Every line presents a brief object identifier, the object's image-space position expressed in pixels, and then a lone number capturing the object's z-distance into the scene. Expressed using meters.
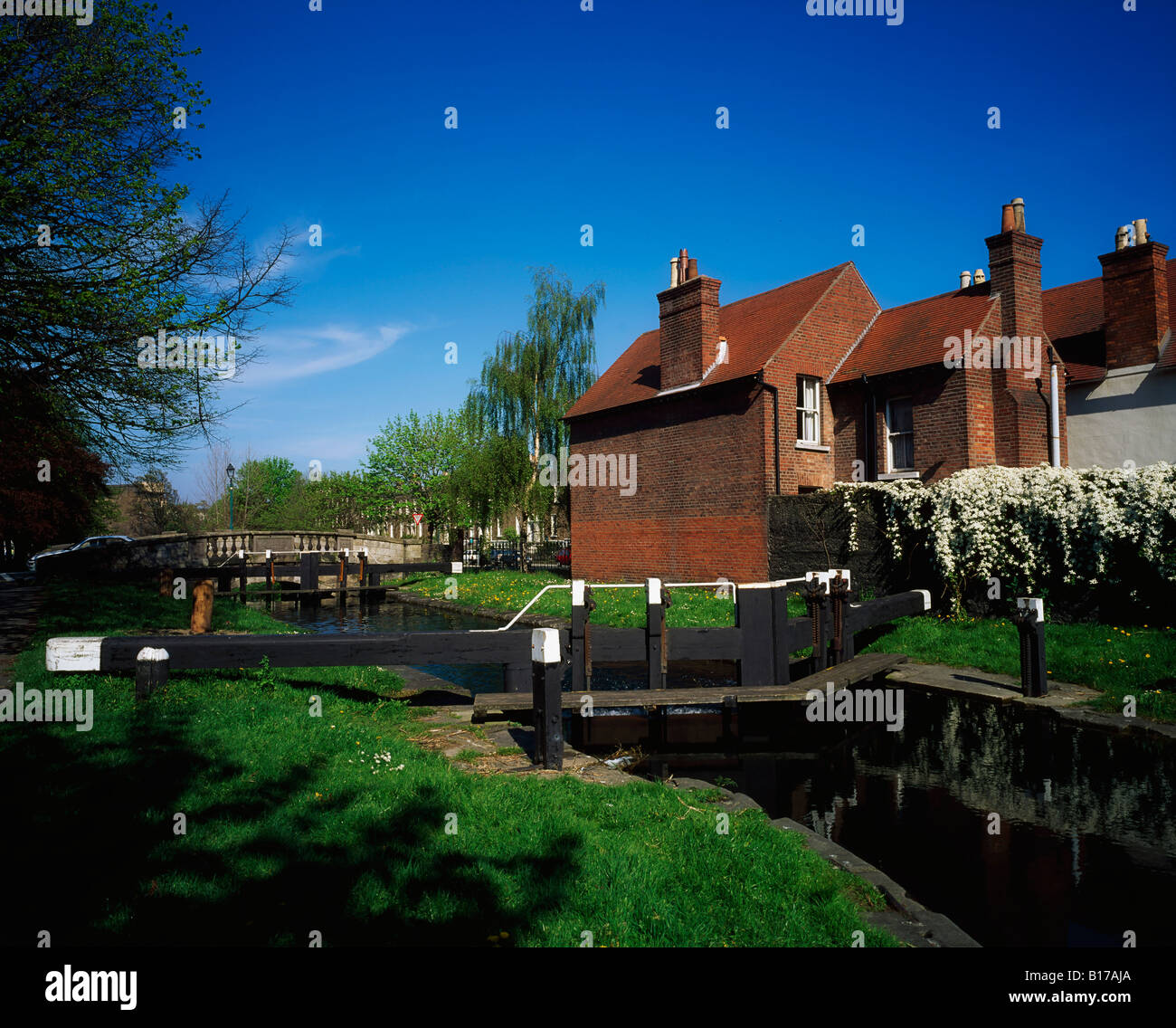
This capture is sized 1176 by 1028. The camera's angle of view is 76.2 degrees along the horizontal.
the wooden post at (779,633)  9.71
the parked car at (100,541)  28.65
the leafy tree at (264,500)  61.09
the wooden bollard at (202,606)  12.29
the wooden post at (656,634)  9.26
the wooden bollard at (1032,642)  10.20
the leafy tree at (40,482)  10.09
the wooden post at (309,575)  28.44
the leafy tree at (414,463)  53.12
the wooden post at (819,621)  10.70
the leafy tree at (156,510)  57.25
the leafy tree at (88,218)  8.99
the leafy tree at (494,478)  34.66
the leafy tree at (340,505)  57.38
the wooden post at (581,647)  9.07
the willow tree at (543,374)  37.03
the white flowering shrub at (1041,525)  12.73
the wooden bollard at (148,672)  7.53
